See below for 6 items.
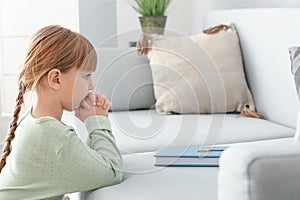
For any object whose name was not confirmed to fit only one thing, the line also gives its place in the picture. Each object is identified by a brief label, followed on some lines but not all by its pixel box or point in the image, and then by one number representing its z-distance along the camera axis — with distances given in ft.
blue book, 7.45
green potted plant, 13.65
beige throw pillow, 10.73
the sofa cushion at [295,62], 8.88
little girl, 6.88
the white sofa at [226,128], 4.69
